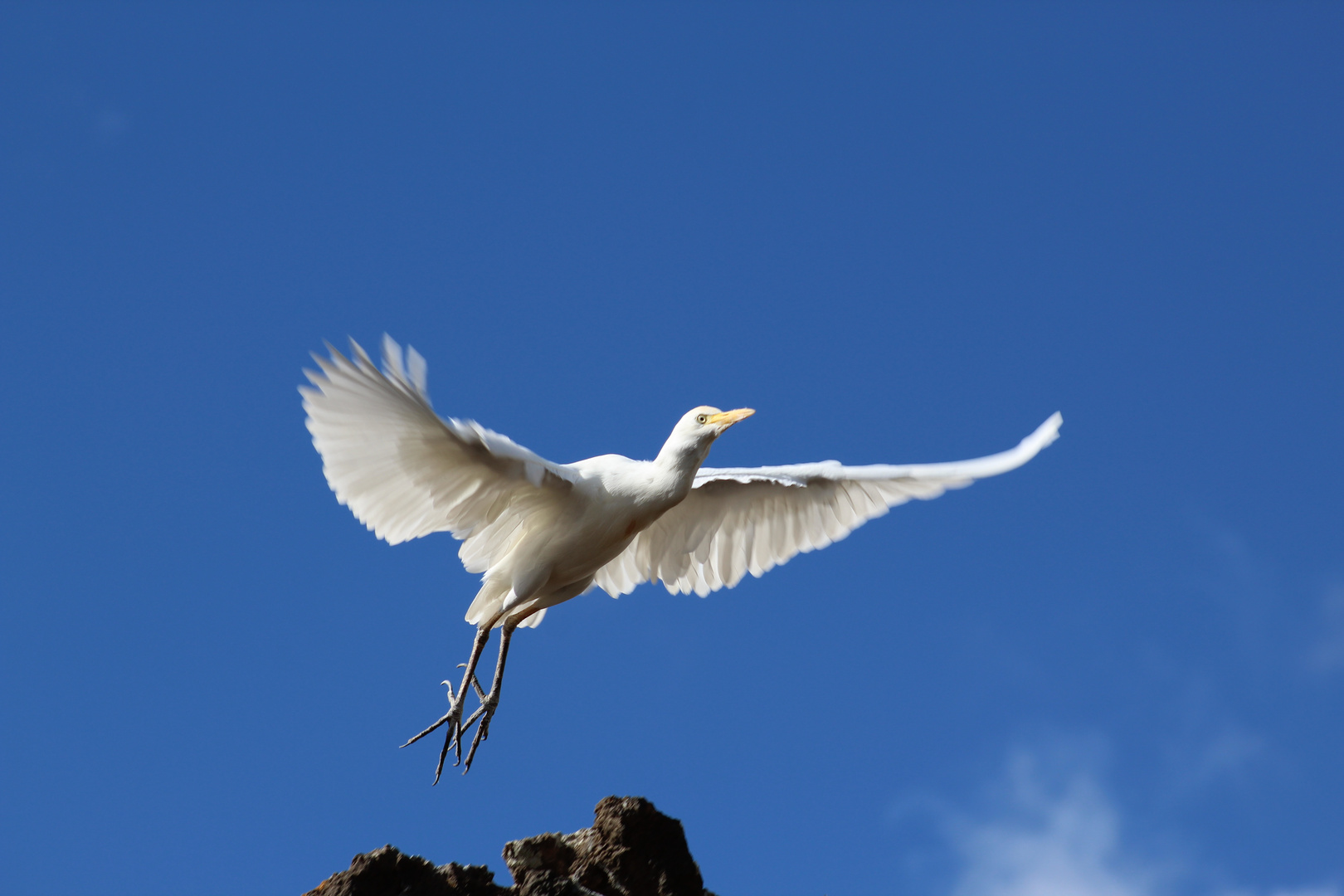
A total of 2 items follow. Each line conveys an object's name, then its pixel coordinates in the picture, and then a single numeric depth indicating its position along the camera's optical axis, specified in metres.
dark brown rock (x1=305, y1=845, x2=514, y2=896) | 18.31
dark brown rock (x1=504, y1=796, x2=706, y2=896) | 20.84
